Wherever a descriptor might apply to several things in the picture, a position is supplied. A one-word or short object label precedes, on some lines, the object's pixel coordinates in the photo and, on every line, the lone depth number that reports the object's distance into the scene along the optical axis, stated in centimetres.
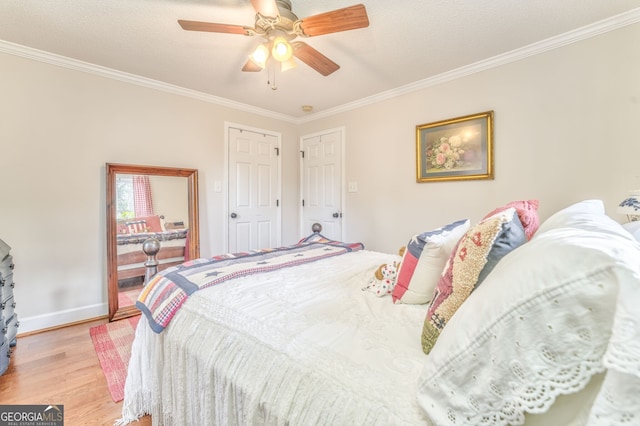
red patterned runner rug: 178
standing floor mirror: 281
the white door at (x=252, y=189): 374
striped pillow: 116
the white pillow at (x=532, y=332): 43
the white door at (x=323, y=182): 393
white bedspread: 71
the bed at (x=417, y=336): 44
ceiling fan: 155
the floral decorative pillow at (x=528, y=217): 101
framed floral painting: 267
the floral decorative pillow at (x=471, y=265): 80
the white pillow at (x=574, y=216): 80
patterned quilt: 134
